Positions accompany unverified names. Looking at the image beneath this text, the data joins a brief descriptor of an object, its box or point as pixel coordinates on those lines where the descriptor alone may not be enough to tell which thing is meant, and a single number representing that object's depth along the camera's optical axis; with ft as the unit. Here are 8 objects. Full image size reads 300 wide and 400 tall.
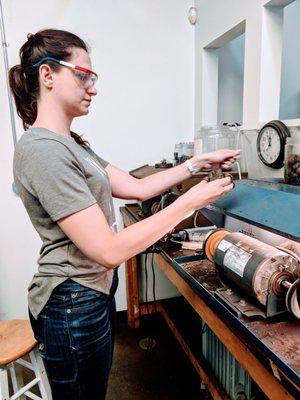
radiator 4.78
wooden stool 4.44
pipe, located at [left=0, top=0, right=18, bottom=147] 6.40
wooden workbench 2.26
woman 2.55
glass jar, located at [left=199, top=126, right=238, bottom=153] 6.33
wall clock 4.76
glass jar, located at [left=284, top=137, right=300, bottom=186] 4.18
